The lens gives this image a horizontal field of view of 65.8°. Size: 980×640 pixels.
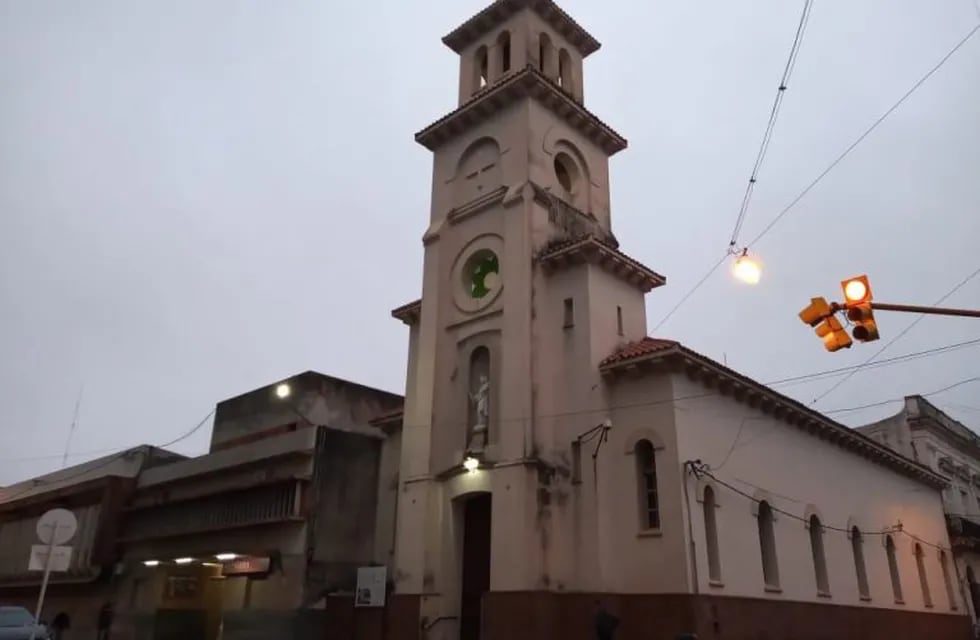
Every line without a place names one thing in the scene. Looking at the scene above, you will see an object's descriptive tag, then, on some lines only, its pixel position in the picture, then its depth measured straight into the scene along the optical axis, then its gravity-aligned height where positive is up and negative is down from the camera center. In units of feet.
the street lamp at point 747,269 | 43.31 +19.46
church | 62.03 +16.74
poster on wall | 71.56 +3.70
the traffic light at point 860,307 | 35.65 +14.57
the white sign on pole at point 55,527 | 45.11 +5.32
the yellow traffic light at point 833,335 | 36.24 +13.56
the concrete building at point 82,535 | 105.09 +12.43
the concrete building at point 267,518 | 80.34 +11.78
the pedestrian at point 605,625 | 54.75 +0.58
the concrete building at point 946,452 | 116.47 +28.91
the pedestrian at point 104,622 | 102.12 +0.19
